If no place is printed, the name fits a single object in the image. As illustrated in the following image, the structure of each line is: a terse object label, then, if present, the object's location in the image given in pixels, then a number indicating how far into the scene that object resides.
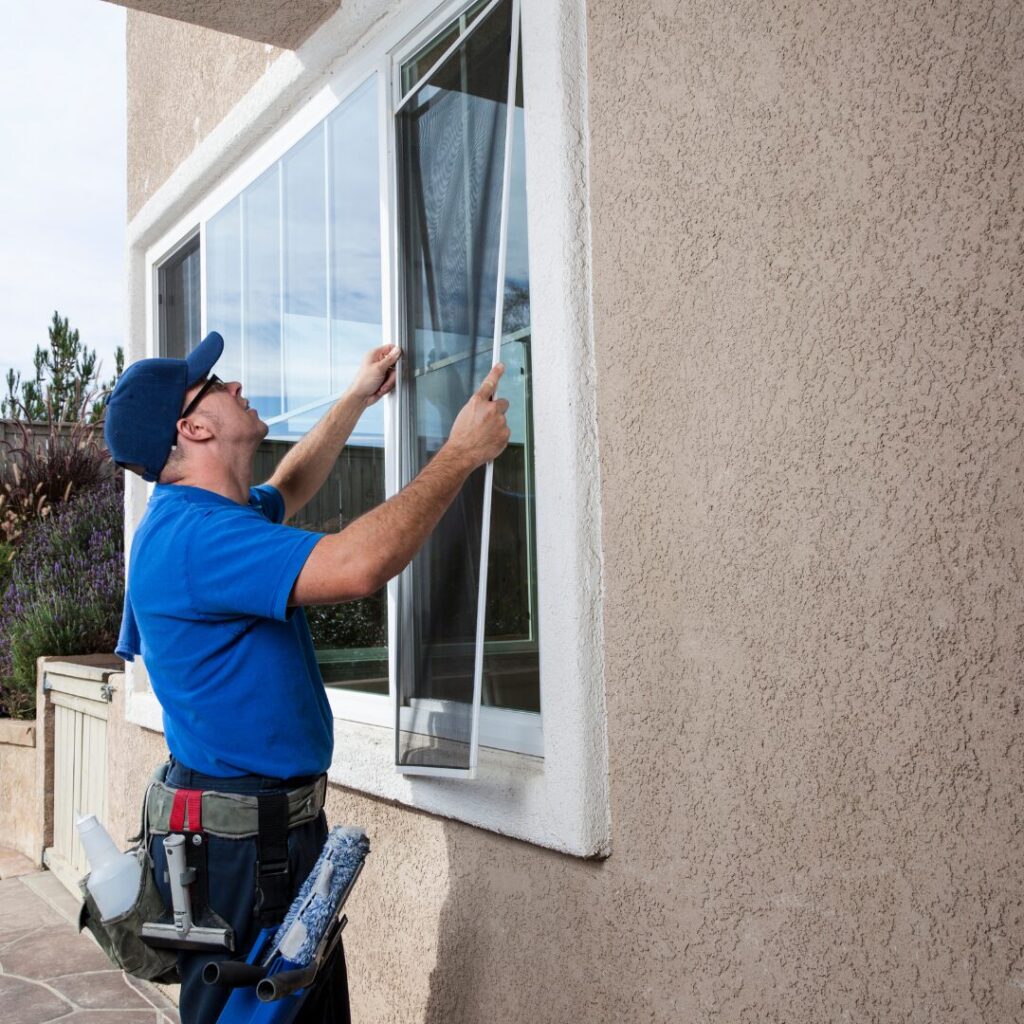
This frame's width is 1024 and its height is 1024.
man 1.98
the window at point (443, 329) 2.08
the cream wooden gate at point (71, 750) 5.42
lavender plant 6.69
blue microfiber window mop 1.93
